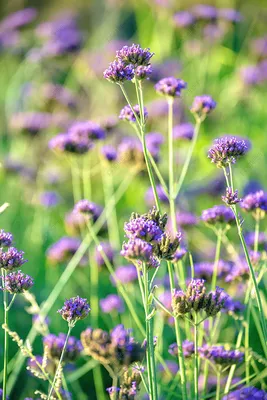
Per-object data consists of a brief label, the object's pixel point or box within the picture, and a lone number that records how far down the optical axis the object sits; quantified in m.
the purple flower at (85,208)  2.13
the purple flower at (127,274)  2.26
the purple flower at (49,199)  3.00
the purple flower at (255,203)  2.04
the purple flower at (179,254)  2.02
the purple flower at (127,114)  1.98
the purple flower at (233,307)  2.01
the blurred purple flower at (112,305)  2.31
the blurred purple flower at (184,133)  2.38
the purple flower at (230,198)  1.83
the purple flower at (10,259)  1.85
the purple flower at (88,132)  2.24
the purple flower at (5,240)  1.88
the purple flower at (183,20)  3.40
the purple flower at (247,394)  1.90
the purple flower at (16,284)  1.85
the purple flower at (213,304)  1.86
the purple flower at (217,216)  2.06
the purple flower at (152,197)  2.42
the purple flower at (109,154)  2.31
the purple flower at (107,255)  2.34
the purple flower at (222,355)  1.91
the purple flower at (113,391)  1.84
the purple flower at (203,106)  2.09
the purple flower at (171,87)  2.04
